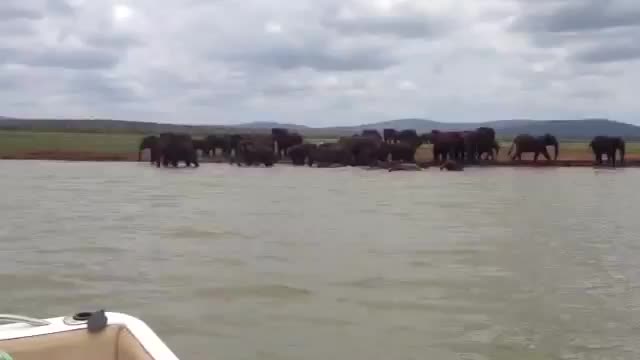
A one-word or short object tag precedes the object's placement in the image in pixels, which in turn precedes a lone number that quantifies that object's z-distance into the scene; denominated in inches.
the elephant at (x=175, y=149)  1849.2
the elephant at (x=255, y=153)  1936.5
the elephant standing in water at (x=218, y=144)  2272.4
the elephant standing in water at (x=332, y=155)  1942.7
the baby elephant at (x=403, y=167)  1793.8
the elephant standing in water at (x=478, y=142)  2019.2
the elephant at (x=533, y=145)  2057.1
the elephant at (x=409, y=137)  2251.7
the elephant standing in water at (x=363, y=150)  1934.1
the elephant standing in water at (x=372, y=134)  2158.0
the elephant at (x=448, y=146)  2000.5
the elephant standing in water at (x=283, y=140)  2190.6
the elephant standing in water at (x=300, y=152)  1996.3
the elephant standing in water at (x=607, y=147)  2073.1
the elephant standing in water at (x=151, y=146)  2010.3
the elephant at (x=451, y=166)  1801.1
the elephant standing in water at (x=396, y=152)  1951.3
